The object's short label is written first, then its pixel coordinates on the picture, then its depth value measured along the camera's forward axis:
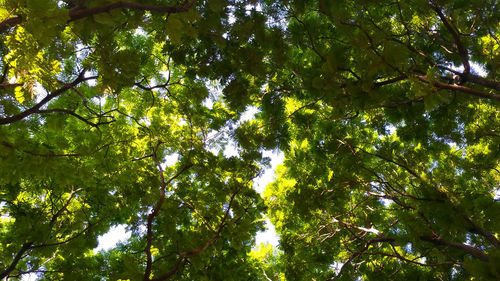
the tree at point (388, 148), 3.27
